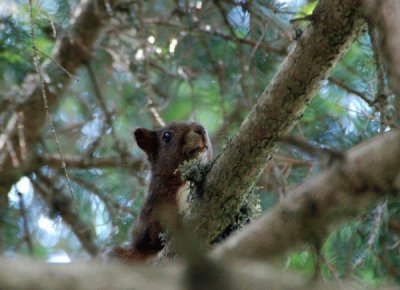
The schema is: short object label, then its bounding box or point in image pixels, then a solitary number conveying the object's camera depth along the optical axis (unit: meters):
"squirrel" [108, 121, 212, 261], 6.87
